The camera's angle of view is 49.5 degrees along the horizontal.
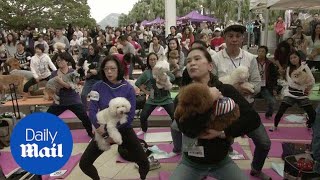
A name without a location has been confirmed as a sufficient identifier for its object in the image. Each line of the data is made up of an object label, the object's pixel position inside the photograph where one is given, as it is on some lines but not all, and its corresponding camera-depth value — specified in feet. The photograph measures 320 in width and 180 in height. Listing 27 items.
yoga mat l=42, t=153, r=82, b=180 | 16.56
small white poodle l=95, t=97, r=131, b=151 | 12.98
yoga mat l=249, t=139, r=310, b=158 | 18.94
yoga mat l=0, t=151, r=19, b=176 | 17.83
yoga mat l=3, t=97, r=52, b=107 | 30.45
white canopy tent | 30.15
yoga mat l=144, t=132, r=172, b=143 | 22.00
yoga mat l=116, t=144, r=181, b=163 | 18.30
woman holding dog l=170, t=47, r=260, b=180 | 9.00
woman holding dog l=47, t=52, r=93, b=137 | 20.18
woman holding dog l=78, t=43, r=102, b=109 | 23.69
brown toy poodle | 8.21
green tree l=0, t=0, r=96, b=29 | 110.63
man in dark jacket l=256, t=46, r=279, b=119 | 23.84
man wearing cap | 12.85
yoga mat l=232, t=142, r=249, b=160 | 18.78
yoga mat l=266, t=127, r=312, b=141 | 21.68
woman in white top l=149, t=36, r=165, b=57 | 34.81
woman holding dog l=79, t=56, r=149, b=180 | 13.30
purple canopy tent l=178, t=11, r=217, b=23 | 116.06
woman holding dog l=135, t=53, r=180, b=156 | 19.77
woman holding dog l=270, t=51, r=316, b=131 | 20.79
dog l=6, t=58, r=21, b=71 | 34.78
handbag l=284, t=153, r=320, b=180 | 13.78
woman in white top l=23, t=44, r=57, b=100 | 30.19
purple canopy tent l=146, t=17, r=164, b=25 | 138.21
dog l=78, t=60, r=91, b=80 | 25.25
